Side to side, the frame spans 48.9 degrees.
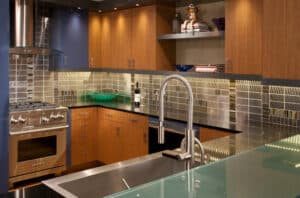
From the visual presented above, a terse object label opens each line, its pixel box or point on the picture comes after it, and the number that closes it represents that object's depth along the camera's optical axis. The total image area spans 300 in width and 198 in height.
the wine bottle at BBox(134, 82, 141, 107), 4.85
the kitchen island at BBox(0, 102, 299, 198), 1.51
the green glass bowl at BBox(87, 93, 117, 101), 5.45
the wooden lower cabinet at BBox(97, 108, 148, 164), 4.31
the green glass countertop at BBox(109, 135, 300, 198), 1.32
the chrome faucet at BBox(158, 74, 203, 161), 1.63
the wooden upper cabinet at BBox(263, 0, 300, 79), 2.86
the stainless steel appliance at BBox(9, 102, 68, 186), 3.95
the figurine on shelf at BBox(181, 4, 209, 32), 3.96
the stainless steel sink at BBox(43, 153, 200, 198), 1.79
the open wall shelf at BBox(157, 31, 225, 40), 3.68
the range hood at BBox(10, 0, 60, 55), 4.33
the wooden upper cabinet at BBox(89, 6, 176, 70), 4.46
